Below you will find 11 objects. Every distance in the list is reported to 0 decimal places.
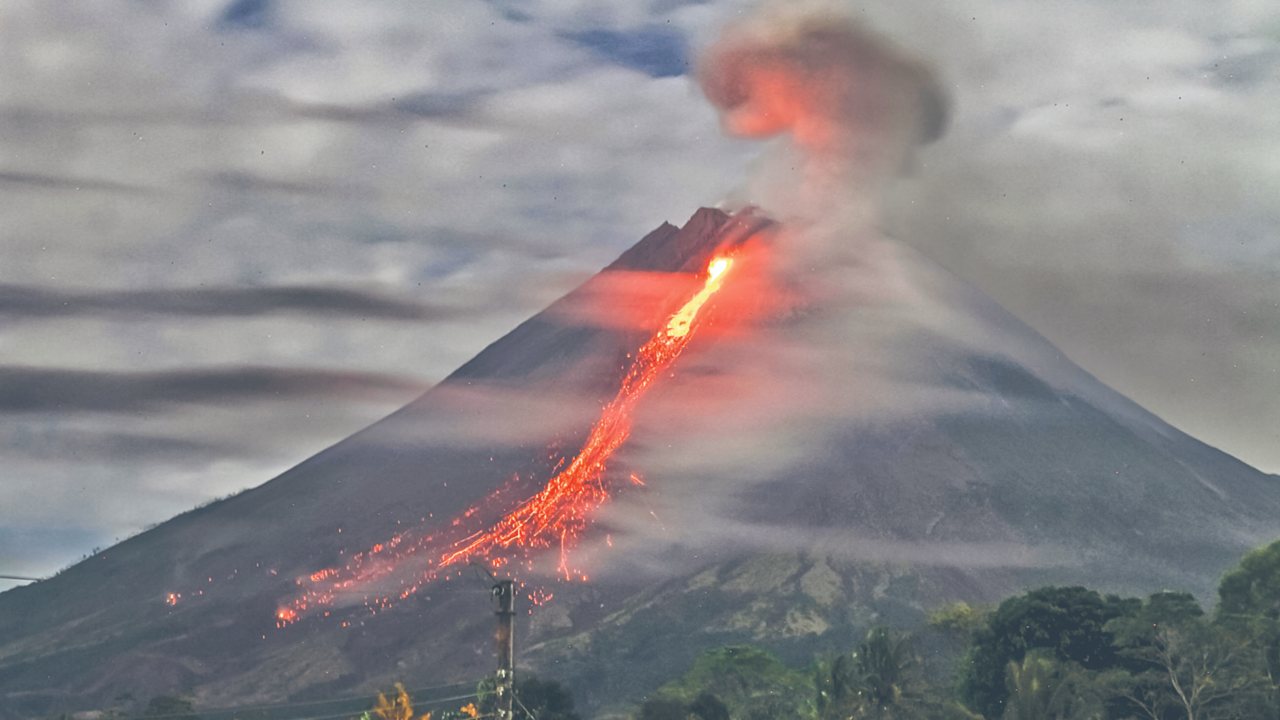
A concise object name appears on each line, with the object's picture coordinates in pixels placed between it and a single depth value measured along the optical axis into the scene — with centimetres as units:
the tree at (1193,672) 11019
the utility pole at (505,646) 7606
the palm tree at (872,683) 12444
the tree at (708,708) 15288
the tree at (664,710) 15250
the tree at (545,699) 16452
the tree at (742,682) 17262
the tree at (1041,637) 14150
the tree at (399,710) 11319
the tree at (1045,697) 10888
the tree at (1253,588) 13450
